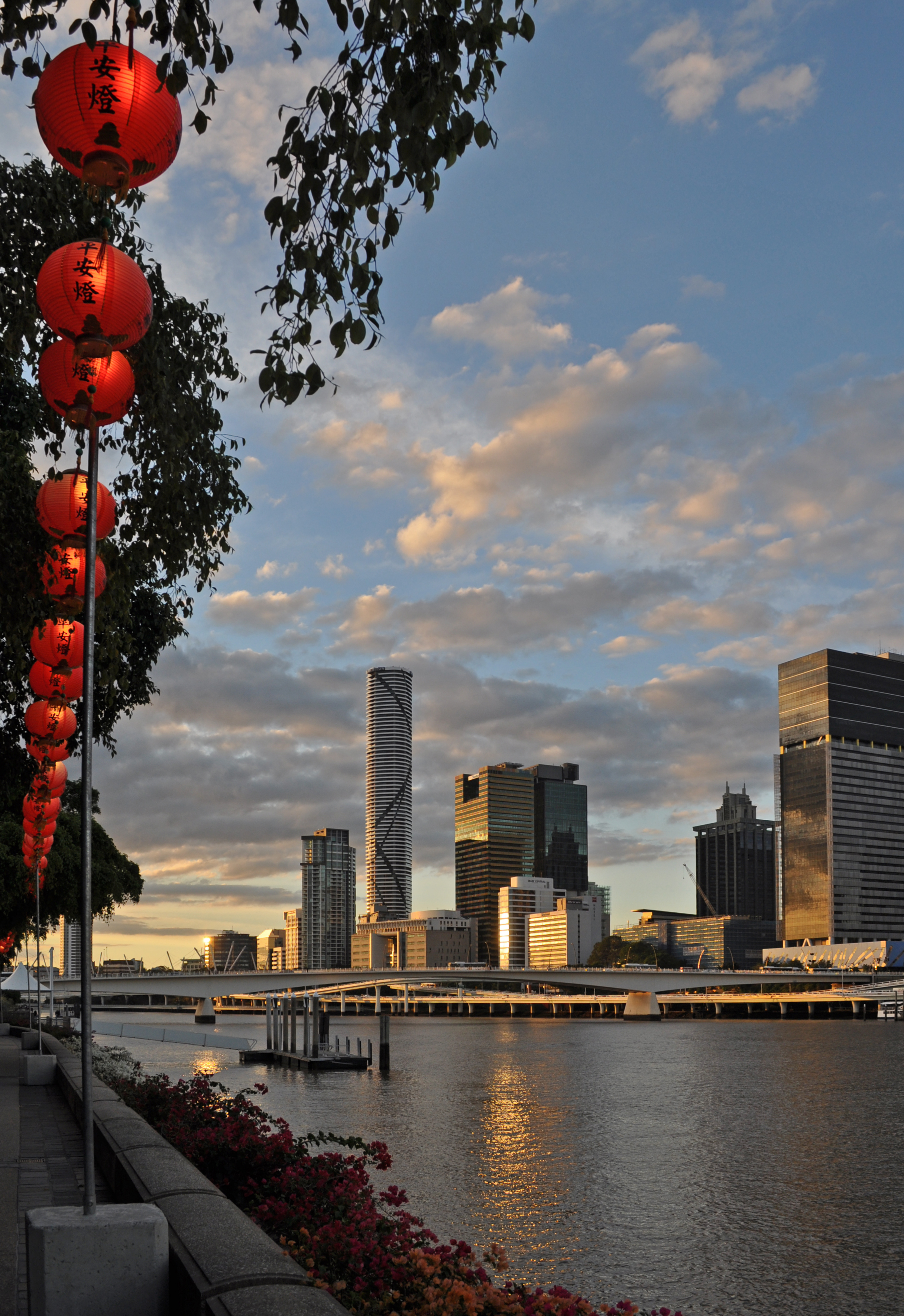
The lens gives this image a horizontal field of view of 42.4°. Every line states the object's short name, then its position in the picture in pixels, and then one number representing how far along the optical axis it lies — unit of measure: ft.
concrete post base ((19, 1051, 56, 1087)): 79.71
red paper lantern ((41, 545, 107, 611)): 36.11
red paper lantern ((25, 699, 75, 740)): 50.47
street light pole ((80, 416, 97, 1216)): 21.68
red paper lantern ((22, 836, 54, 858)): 77.82
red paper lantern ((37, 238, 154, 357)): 26.68
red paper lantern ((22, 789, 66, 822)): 71.05
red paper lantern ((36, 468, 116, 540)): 34.45
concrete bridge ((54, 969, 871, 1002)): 435.12
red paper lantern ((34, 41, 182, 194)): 23.39
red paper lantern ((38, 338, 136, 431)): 28.58
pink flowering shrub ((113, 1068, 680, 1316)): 24.50
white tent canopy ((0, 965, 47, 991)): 221.46
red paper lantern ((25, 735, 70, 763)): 53.11
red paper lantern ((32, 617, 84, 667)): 42.22
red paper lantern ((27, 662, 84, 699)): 44.60
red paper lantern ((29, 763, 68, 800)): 59.67
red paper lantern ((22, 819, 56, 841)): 74.13
